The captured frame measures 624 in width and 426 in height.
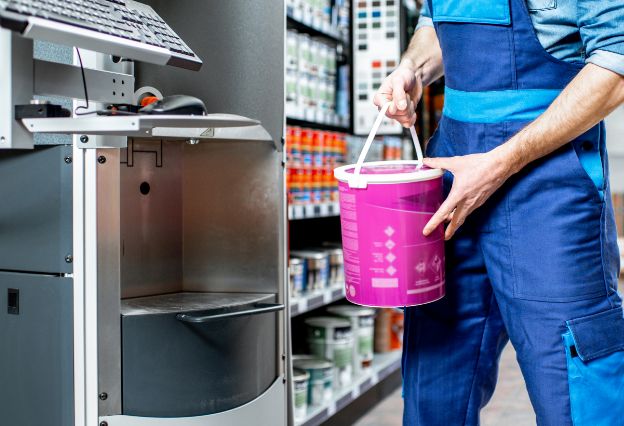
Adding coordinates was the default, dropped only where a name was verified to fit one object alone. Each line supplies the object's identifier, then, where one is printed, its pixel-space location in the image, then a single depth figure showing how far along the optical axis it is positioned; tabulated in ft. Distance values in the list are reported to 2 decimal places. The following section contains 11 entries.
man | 4.73
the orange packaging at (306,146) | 10.82
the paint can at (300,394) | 10.03
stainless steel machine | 5.05
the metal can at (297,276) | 10.68
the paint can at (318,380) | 10.71
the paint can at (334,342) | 11.39
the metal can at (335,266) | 11.84
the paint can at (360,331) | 12.12
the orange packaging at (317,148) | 11.19
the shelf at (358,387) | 10.36
